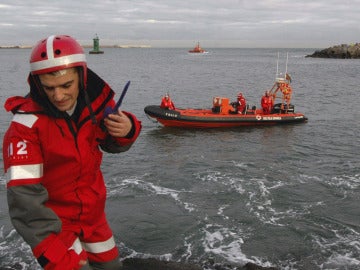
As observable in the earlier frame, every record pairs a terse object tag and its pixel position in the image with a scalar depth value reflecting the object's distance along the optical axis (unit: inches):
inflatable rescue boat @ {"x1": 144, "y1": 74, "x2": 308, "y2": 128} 786.2
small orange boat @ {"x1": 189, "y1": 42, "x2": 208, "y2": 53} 7358.3
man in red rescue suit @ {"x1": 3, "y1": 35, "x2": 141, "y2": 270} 94.8
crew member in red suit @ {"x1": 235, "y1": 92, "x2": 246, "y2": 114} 820.6
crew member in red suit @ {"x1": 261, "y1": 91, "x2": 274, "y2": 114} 847.1
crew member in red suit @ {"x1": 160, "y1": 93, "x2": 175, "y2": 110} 795.4
